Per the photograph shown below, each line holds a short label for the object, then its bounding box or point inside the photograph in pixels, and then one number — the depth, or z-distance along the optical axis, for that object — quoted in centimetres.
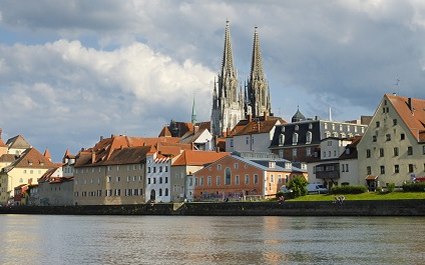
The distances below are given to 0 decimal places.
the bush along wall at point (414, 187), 8722
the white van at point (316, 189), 10442
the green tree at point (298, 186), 9919
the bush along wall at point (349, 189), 9431
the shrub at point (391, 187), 9000
